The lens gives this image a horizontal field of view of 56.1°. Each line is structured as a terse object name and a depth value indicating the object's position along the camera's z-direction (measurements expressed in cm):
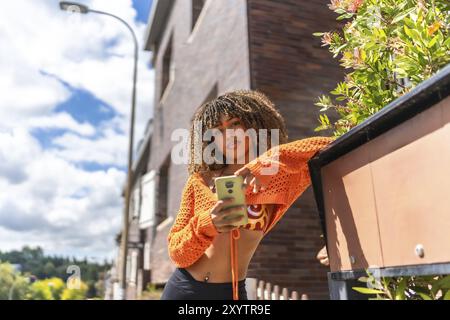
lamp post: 982
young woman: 166
